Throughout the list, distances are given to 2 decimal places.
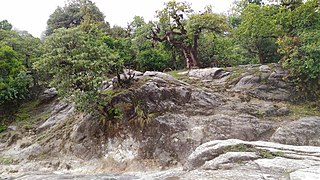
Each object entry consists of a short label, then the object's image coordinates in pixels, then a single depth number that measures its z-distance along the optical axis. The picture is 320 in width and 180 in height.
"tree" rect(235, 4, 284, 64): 14.93
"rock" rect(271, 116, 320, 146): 10.27
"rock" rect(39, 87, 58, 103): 18.67
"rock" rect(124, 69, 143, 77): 15.47
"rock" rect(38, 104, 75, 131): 14.96
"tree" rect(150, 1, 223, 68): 18.50
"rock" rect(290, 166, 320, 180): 4.50
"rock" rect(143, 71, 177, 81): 14.93
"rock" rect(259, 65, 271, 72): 14.91
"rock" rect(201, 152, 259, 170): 5.99
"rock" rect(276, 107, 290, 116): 12.06
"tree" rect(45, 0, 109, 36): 29.75
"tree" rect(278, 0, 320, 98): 12.26
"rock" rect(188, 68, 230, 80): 15.96
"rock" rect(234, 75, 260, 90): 14.38
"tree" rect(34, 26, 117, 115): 10.94
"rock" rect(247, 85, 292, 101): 13.33
